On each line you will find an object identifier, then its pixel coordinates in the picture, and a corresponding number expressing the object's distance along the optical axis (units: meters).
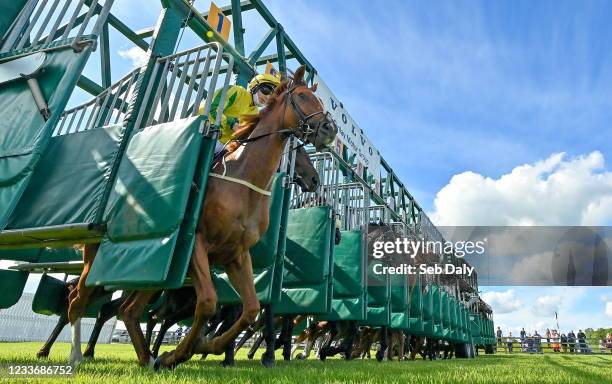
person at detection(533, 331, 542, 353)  29.88
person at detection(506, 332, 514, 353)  32.11
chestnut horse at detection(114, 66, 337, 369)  3.43
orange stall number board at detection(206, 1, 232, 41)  5.73
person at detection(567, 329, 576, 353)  28.30
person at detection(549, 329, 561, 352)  29.94
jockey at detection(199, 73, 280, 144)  5.22
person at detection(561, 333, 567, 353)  28.66
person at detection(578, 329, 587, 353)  27.33
